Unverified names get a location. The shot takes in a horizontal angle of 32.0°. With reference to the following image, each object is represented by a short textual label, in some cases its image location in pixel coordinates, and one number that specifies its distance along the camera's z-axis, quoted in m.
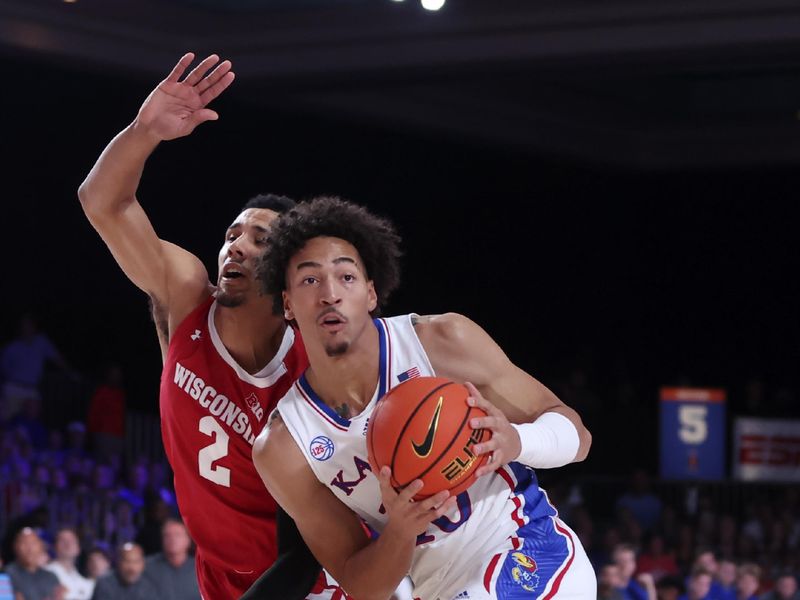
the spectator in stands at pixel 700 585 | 10.03
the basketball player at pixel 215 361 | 4.13
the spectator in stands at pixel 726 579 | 10.43
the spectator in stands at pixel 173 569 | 8.28
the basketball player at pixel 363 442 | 3.59
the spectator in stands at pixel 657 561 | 11.37
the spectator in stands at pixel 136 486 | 11.12
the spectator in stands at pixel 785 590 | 10.23
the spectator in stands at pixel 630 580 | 9.47
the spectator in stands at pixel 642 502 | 13.28
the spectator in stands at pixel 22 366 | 12.15
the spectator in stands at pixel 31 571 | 8.36
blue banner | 13.70
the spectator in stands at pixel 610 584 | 9.09
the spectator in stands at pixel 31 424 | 11.70
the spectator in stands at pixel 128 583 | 8.22
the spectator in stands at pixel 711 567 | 10.27
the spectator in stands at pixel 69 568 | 8.73
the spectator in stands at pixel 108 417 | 12.41
